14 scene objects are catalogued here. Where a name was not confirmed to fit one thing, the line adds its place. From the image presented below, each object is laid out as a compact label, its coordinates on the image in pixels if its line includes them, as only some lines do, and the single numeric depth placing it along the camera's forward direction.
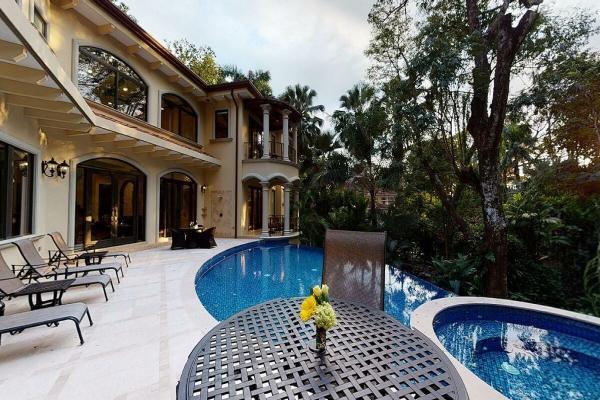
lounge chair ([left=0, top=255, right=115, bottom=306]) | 3.81
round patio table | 1.55
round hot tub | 3.50
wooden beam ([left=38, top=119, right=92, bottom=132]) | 6.89
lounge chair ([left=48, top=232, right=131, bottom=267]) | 6.40
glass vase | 1.92
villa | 5.50
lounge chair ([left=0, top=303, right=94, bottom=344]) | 2.80
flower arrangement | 1.83
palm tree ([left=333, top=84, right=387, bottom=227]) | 9.94
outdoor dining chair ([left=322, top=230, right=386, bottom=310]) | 3.61
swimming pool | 5.84
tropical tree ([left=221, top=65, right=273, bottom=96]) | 24.28
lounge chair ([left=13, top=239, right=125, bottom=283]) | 5.12
